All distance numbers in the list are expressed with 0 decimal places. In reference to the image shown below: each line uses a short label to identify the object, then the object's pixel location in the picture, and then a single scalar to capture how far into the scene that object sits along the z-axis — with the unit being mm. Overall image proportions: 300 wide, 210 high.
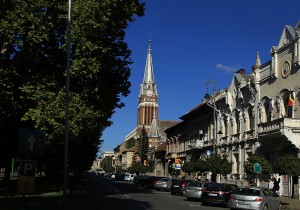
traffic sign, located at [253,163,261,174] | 19576
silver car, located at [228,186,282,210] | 14961
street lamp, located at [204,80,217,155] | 34660
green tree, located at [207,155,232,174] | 29943
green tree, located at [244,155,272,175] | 22287
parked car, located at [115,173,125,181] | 57164
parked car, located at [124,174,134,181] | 57292
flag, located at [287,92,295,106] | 23882
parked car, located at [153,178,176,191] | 30624
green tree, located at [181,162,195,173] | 37131
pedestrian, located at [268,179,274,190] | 25222
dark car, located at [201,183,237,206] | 18225
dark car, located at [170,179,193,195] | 26094
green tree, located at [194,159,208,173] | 31198
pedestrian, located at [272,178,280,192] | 22691
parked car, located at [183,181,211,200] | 20692
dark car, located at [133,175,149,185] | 36897
